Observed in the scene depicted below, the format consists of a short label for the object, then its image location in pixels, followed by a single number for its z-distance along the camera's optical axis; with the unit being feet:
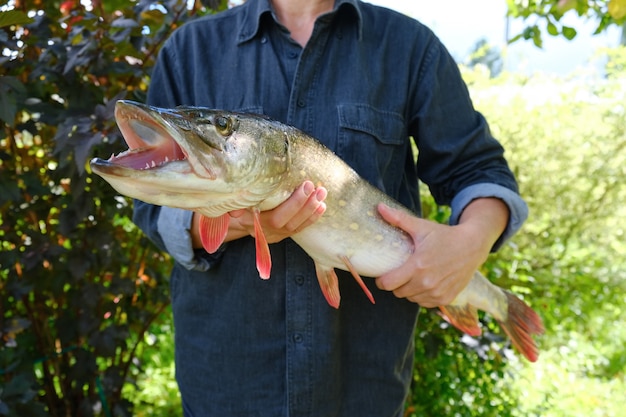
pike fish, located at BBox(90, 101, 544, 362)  3.79
